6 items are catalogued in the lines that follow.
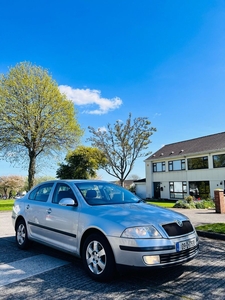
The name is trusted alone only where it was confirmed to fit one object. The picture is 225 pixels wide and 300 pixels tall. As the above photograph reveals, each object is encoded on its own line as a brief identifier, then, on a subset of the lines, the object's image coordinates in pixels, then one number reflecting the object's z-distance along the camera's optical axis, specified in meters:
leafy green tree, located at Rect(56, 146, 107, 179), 35.25
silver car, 3.26
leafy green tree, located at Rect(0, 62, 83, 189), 20.17
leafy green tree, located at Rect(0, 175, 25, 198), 63.28
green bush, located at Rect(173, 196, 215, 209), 17.77
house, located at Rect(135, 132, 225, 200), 26.17
